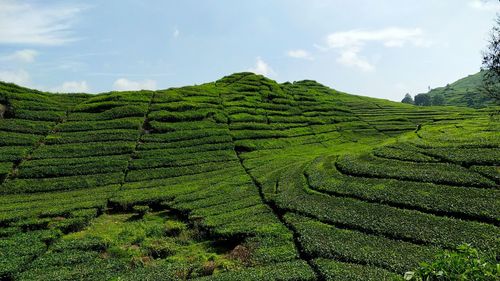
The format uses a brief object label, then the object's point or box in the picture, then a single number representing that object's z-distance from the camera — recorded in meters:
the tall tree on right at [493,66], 26.80
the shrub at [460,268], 6.20
